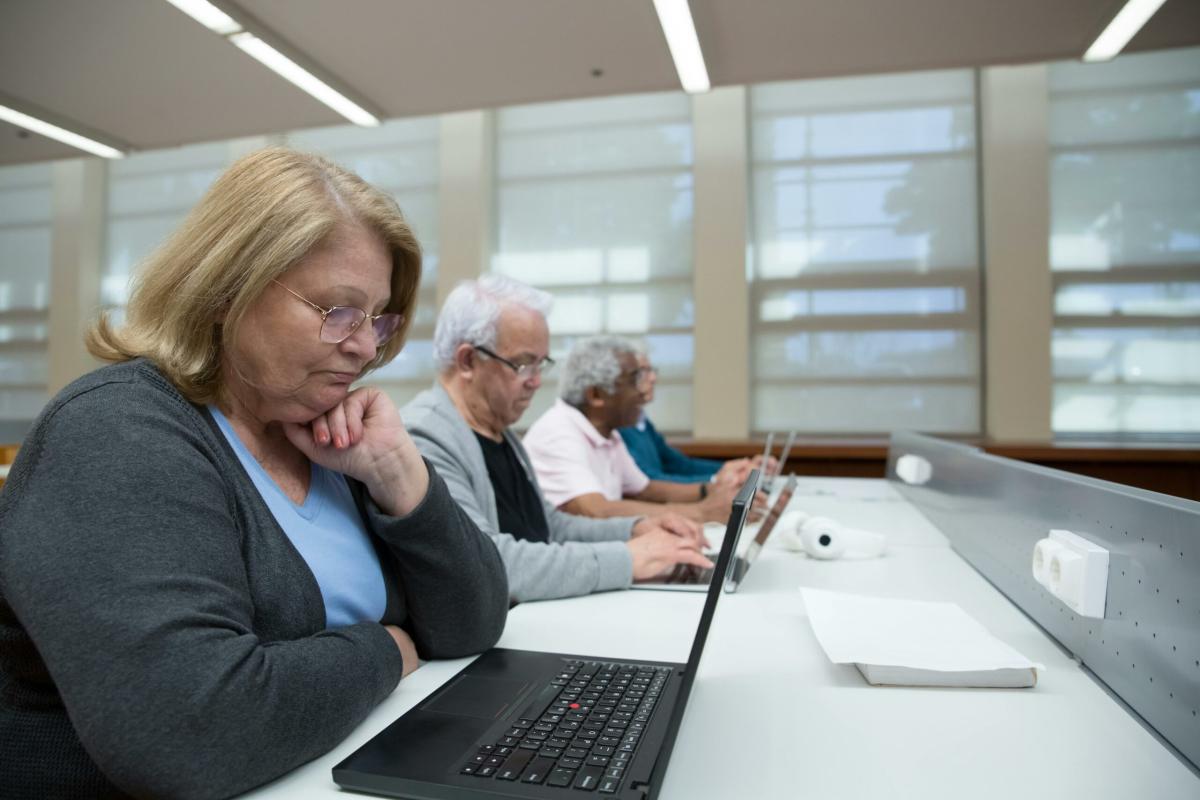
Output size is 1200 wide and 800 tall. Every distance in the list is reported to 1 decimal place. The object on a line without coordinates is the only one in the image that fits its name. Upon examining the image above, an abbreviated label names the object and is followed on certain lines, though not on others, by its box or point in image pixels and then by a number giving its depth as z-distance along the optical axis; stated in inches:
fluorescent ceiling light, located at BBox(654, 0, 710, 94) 121.7
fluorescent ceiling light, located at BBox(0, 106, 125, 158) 169.9
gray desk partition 32.1
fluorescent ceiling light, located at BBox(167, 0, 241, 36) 121.6
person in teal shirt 121.1
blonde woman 26.2
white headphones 72.9
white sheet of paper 41.3
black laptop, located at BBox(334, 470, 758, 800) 27.9
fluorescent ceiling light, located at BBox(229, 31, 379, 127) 135.5
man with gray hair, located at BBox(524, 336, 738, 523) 98.2
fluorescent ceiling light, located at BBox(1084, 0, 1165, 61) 123.3
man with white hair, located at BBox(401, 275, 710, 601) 60.6
